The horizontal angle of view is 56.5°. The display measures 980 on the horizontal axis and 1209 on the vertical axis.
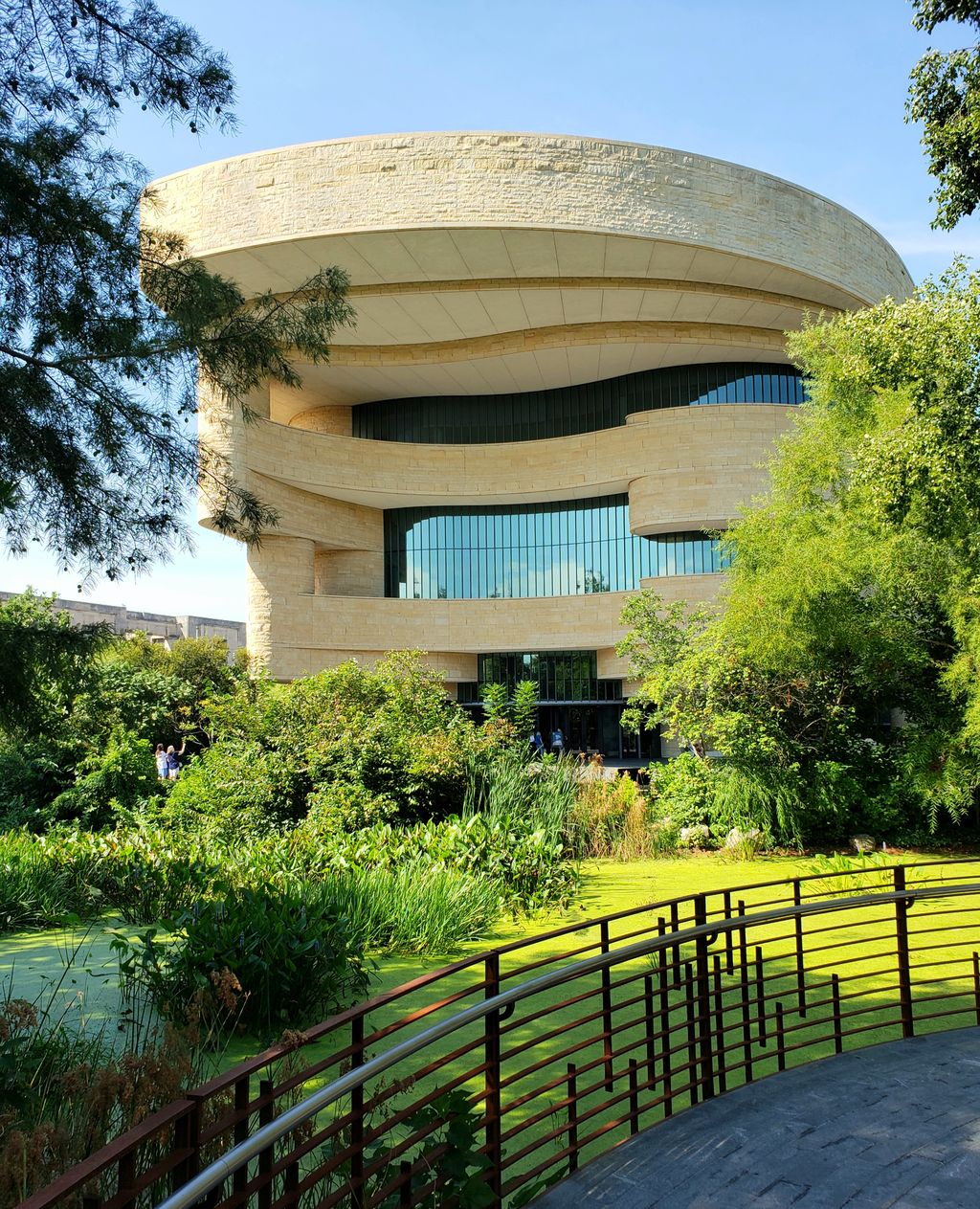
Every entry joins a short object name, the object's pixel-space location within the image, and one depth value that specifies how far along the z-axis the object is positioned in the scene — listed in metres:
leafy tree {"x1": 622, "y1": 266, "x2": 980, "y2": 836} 10.85
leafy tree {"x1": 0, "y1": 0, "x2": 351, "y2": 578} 5.96
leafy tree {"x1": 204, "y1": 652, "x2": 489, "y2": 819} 12.34
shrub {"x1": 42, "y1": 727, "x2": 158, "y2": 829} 14.62
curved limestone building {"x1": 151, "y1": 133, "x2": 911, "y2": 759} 24.78
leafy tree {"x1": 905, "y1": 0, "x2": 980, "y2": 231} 8.09
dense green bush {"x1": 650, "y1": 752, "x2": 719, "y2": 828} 14.96
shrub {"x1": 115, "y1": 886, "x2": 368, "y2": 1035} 6.05
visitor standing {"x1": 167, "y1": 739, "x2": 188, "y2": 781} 19.55
